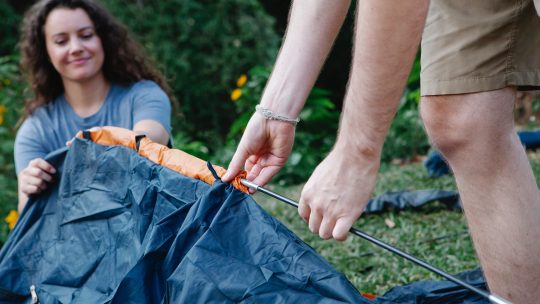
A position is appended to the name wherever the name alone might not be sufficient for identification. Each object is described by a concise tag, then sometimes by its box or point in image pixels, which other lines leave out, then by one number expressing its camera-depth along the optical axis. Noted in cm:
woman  255
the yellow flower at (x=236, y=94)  470
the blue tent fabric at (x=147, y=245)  117
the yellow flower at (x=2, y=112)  356
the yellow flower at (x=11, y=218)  293
